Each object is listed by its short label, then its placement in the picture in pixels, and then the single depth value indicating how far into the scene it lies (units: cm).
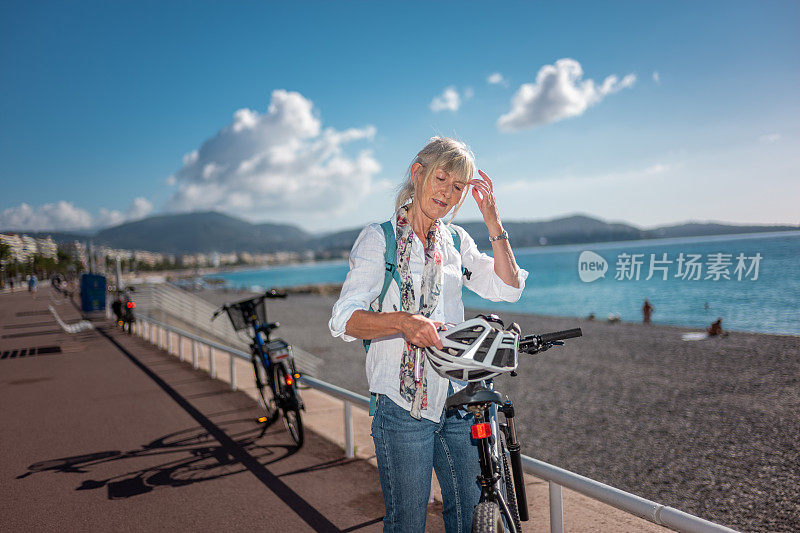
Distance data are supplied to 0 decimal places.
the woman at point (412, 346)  167
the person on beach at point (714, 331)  2153
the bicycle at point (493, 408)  143
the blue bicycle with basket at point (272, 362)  498
